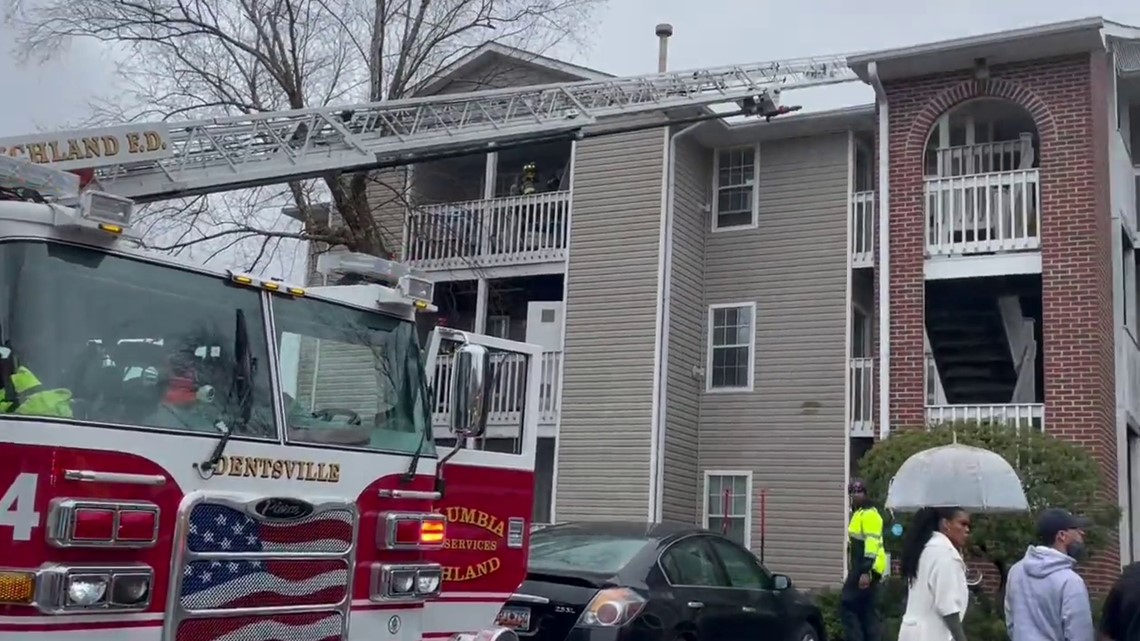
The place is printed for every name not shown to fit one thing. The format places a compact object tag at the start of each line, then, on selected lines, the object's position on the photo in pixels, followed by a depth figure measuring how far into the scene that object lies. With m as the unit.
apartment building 15.59
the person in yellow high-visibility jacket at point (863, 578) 10.78
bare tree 18.25
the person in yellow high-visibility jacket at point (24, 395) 4.41
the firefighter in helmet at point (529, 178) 20.12
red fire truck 4.47
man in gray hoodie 5.73
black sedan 8.11
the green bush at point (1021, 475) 12.33
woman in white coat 5.82
